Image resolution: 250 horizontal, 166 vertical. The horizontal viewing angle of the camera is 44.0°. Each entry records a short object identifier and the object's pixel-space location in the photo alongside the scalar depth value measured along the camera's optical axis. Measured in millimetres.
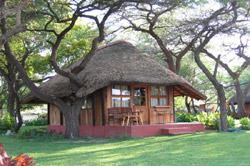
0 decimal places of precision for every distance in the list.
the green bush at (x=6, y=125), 21250
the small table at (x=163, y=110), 15570
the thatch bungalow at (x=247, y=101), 34828
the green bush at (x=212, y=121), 17000
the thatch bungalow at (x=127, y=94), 14102
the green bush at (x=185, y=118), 22312
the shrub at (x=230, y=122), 17086
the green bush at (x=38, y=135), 14241
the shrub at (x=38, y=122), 30302
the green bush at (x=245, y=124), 17266
